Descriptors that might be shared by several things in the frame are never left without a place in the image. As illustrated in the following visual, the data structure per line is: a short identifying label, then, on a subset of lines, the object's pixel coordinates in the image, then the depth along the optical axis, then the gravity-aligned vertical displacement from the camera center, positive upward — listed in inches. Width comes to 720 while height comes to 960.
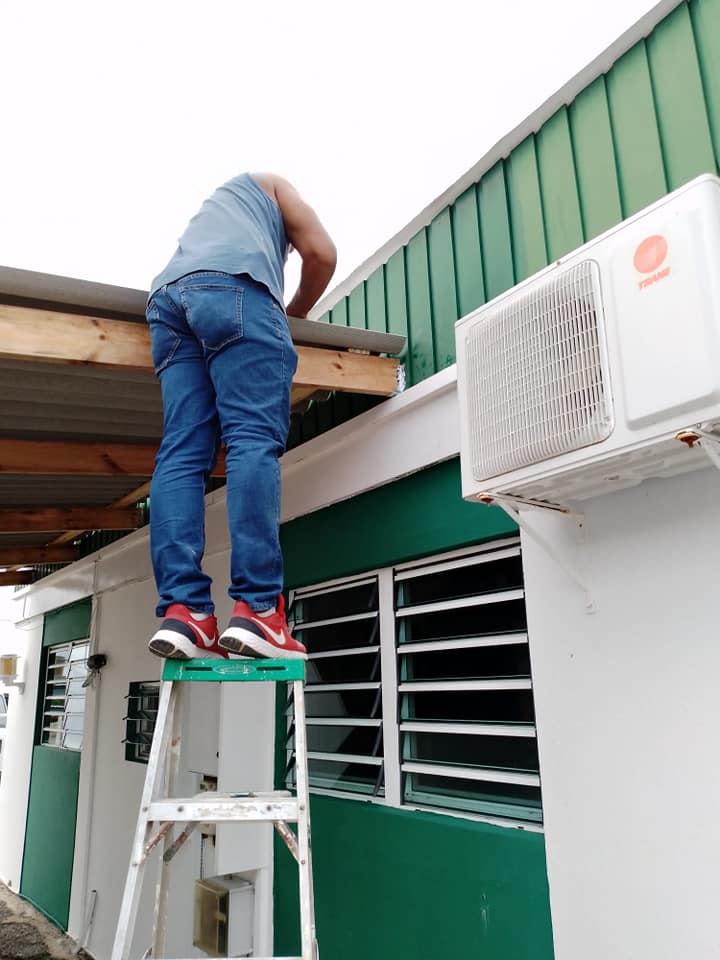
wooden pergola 98.6 +50.4
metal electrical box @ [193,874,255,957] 129.0 -34.7
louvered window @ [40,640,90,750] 257.9 +5.1
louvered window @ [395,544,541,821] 99.4 +2.0
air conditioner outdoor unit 65.8 +30.9
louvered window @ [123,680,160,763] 197.3 -2.3
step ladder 68.9 -9.2
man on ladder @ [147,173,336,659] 82.6 +32.4
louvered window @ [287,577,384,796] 124.6 +3.3
